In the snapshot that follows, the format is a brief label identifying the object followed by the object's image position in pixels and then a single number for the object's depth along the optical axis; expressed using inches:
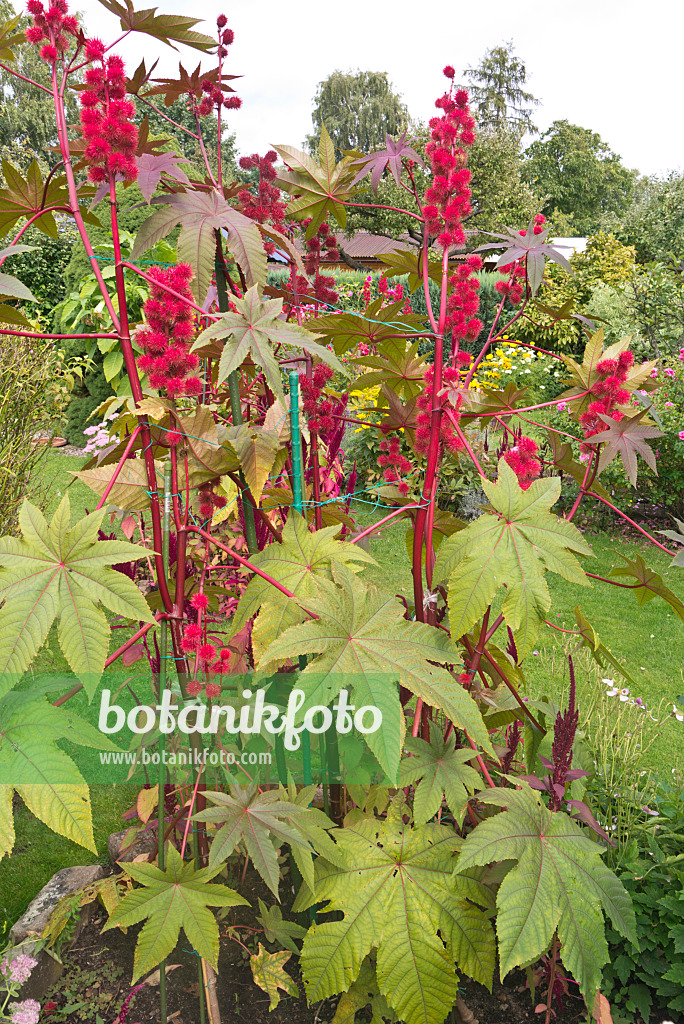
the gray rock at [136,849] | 72.7
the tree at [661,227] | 468.4
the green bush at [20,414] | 124.0
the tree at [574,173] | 1430.9
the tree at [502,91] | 1339.8
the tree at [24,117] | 948.0
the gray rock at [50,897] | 65.7
